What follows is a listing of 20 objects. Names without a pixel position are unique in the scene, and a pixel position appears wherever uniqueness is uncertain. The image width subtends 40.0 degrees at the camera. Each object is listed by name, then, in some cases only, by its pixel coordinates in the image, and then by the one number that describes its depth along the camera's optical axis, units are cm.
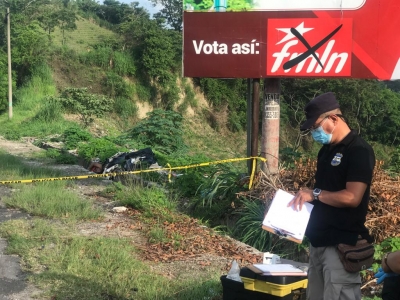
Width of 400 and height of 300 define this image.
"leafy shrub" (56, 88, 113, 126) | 2880
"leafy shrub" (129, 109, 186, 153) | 2042
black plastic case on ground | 388
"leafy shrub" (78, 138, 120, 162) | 1442
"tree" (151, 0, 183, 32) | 4591
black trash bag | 1185
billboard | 799
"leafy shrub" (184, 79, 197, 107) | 3850
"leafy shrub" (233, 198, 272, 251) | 725
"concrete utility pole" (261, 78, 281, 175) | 838
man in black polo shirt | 328
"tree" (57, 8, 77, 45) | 3825
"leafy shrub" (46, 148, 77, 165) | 1337
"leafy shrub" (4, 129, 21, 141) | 2182
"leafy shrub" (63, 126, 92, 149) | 1761
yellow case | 380
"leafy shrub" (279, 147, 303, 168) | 857
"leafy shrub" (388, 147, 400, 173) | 919
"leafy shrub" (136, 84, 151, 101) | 3634
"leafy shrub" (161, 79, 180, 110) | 3697
